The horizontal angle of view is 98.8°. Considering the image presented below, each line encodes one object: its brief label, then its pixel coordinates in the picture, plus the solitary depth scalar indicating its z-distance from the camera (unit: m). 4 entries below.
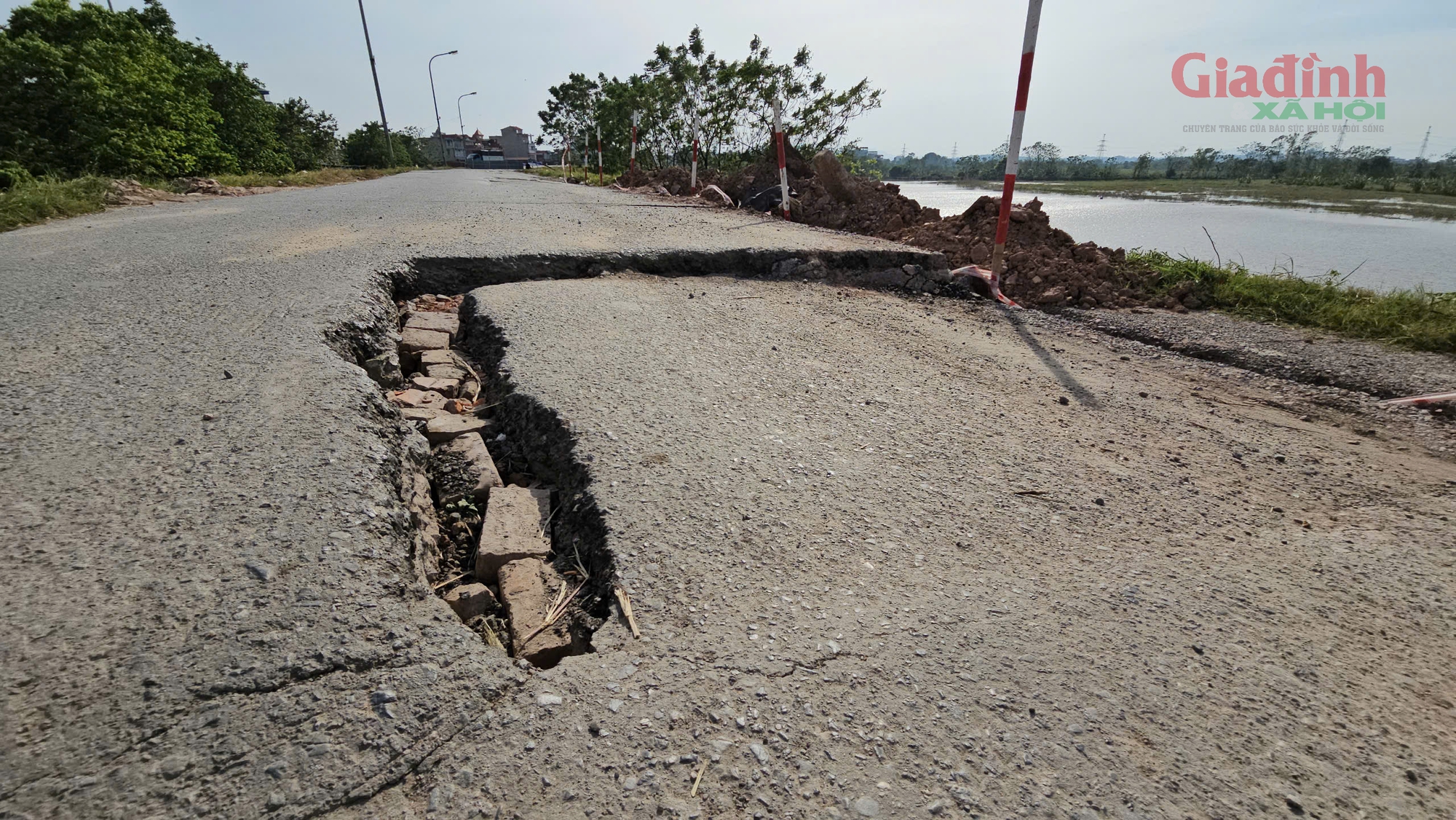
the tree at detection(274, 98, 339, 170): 28.26
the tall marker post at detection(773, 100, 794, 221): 7.70
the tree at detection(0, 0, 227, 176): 10.38
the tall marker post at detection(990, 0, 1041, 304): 4.29
